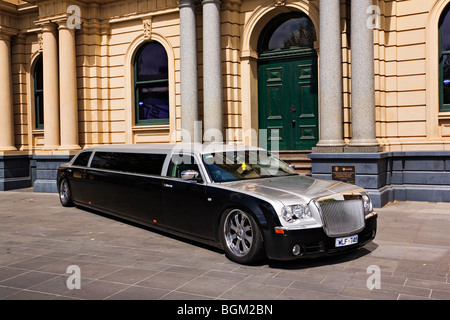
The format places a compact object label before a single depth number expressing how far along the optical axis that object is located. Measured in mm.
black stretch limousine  5840
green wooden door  13039
